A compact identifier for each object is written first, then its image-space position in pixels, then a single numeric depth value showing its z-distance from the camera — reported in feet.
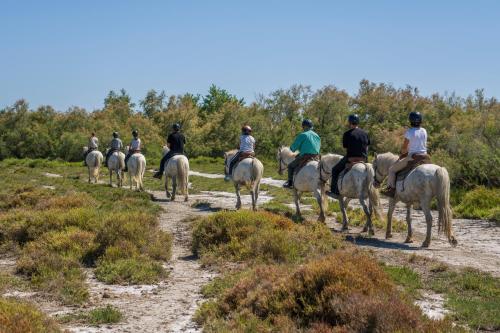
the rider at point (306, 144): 55.16
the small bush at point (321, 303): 22.15
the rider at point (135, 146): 87.35
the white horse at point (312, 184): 54.39
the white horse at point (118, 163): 95.14
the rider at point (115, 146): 98.32
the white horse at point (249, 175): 62.23
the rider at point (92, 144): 110.01
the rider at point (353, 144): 49.70
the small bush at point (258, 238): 37.42
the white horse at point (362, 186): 49.34
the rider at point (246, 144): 63.36
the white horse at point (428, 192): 42.91
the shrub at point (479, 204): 60.44
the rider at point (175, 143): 73.97
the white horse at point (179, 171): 71.67
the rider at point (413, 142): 45.55
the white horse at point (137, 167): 84.64
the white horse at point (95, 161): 104.01
